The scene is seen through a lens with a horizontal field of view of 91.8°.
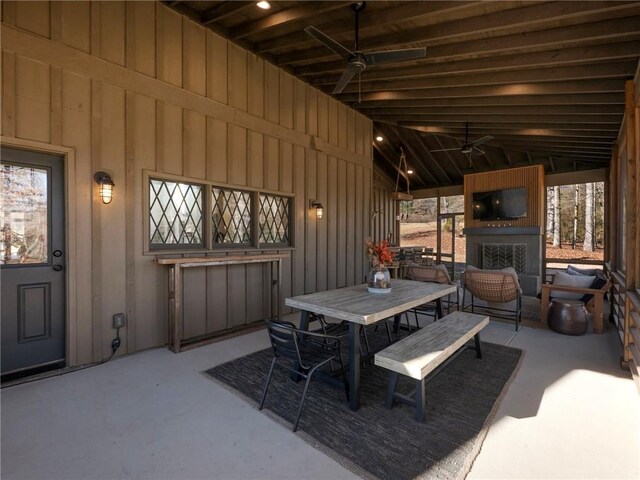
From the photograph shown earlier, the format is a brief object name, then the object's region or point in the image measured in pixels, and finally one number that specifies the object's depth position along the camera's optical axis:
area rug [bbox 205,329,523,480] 1.91
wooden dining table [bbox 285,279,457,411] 2.48
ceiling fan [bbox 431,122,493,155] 6.66
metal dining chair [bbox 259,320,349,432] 2.26
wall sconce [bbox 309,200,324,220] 6.03
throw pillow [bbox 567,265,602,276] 5.53
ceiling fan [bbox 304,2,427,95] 3.43
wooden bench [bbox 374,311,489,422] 2.19
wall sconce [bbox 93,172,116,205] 3.34
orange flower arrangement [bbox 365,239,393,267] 3.39
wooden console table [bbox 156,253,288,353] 3.65
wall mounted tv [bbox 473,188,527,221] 7.90
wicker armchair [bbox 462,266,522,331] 4.61
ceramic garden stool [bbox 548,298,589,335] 4.26
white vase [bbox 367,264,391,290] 3.46
